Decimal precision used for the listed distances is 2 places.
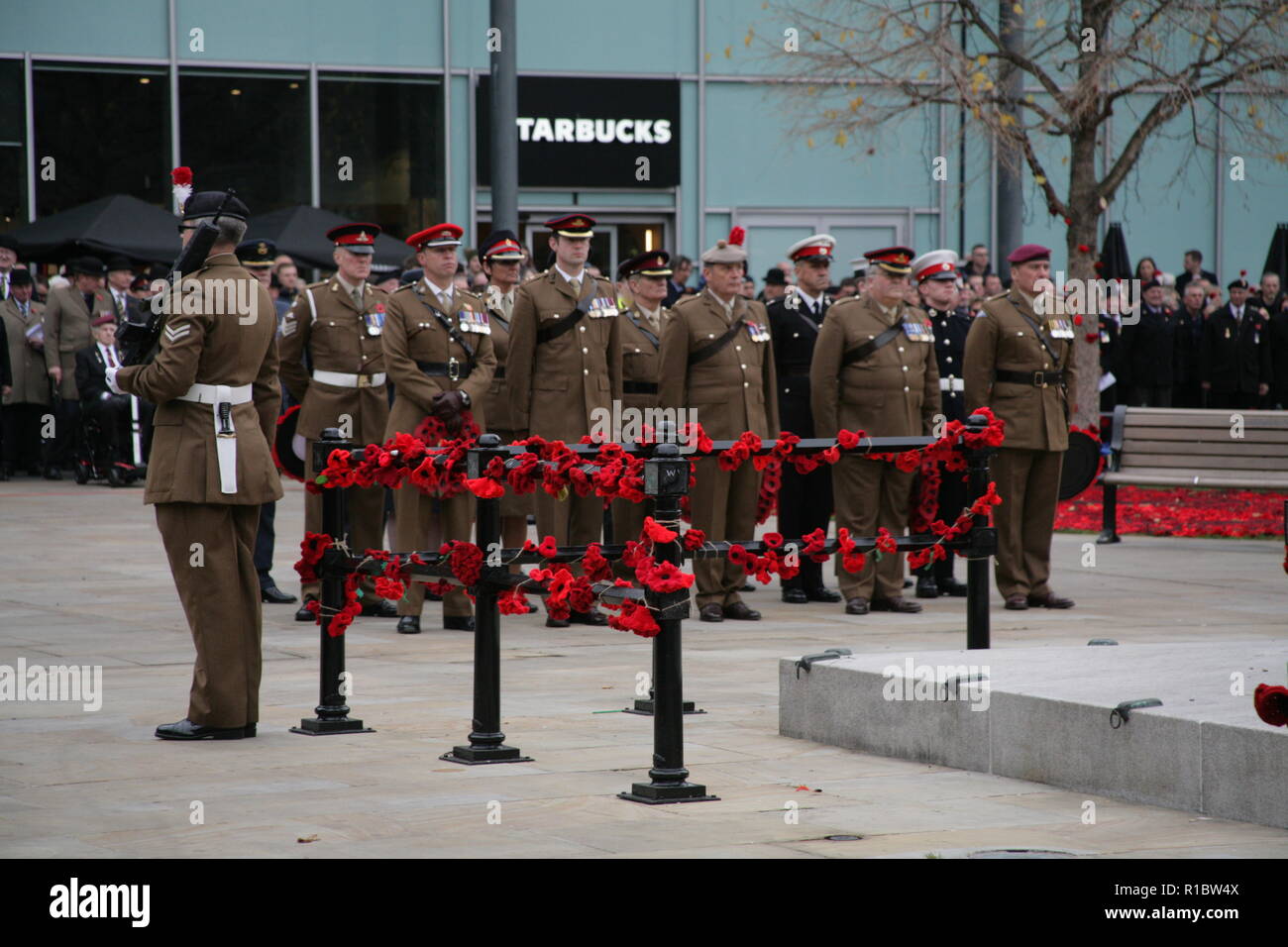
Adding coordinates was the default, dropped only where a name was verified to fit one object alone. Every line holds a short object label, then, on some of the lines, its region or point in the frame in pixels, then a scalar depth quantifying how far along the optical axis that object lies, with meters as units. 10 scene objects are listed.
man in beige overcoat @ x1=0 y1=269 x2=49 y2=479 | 20.94
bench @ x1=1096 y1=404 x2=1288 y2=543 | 14.88
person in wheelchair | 20.16
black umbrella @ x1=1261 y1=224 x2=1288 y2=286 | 26.06
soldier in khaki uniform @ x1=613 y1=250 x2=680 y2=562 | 12.21
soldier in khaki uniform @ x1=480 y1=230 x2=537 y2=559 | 12.23
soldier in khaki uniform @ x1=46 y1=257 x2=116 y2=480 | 20.59
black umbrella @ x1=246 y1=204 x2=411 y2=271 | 22.67
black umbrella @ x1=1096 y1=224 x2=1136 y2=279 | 24.94
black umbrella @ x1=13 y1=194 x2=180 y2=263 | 22.14
